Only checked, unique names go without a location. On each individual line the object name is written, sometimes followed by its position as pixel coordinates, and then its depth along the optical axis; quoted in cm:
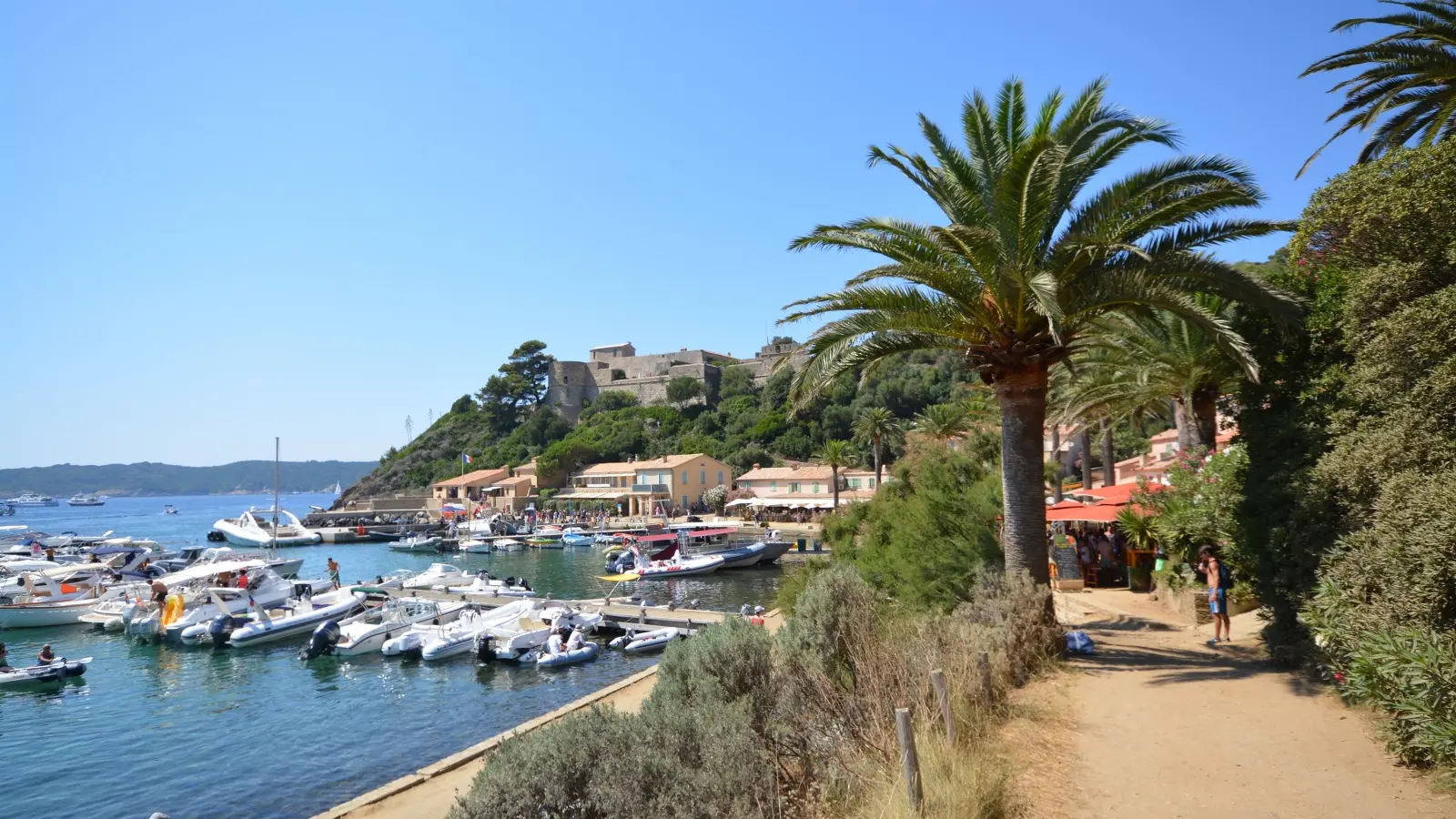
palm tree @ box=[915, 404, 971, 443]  4128
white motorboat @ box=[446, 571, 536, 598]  3080
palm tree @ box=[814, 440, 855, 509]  5859
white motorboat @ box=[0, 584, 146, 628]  2931
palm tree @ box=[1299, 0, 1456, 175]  1083
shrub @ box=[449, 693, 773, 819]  521
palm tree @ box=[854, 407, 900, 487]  5512
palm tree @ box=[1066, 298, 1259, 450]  1591
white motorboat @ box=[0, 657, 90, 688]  2066
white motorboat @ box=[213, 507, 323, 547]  6531
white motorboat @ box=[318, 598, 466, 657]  2331
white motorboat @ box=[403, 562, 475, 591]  3309
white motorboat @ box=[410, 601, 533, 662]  2245
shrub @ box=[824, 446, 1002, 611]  1241
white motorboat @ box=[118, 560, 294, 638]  2639
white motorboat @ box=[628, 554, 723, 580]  3919
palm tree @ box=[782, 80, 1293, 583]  920
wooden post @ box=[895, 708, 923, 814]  506
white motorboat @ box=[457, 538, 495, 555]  5794
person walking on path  1075
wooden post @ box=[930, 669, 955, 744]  606
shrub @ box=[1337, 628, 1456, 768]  515
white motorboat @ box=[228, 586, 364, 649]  2505
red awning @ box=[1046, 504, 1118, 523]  1739
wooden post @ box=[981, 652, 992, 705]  736
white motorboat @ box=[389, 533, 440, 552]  6009
